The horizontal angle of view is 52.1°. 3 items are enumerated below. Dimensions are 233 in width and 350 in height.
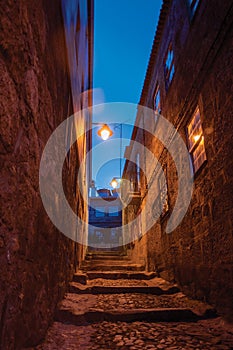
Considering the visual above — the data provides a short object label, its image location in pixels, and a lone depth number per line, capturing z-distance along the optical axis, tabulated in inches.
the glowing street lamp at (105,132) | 290.7
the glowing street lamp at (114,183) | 585.0
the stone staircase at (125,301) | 122.7
